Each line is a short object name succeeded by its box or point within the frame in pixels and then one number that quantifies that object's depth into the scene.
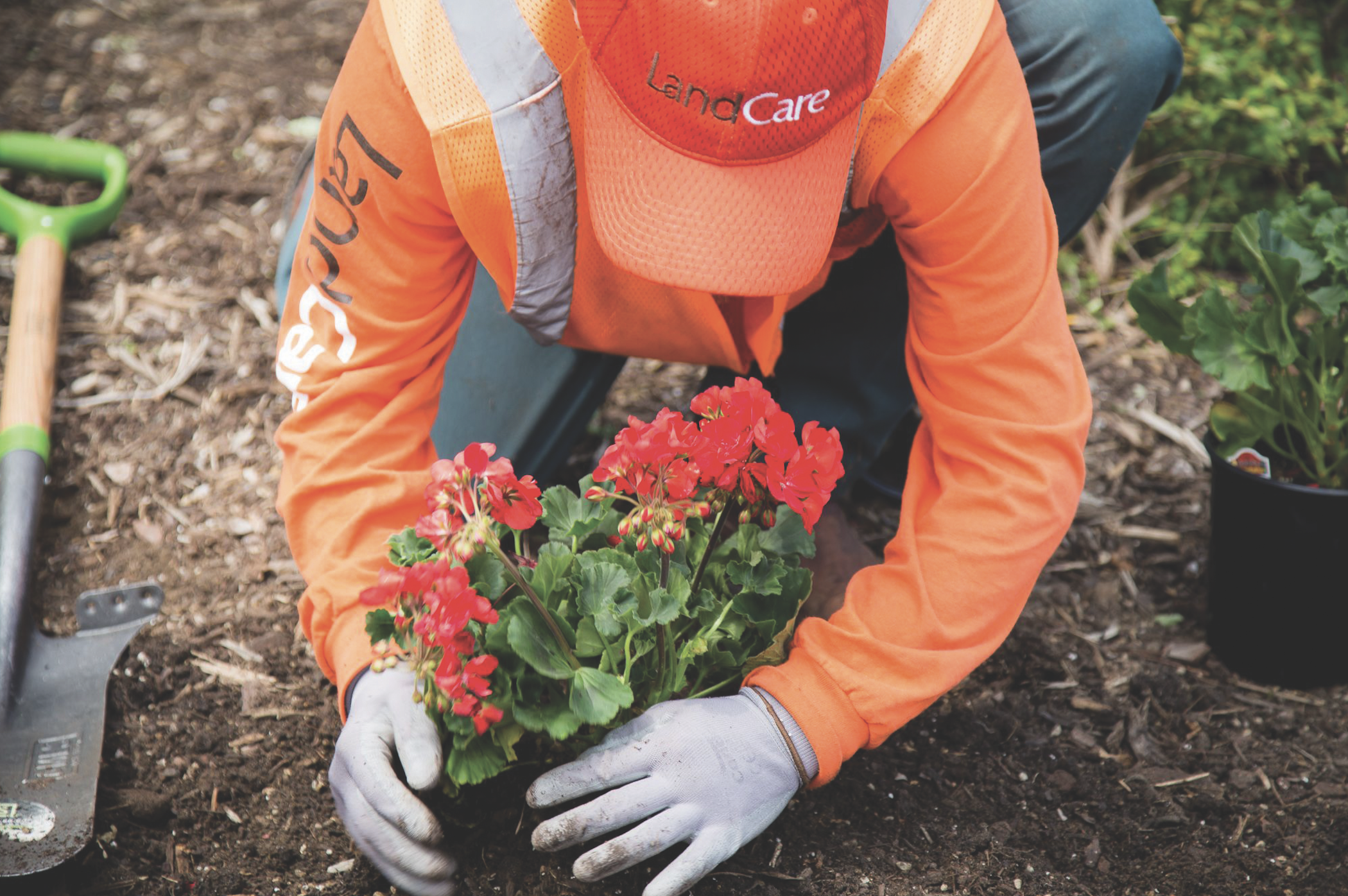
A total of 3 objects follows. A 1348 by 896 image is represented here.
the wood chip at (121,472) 2.38
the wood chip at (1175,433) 2.51
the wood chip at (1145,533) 2.29
